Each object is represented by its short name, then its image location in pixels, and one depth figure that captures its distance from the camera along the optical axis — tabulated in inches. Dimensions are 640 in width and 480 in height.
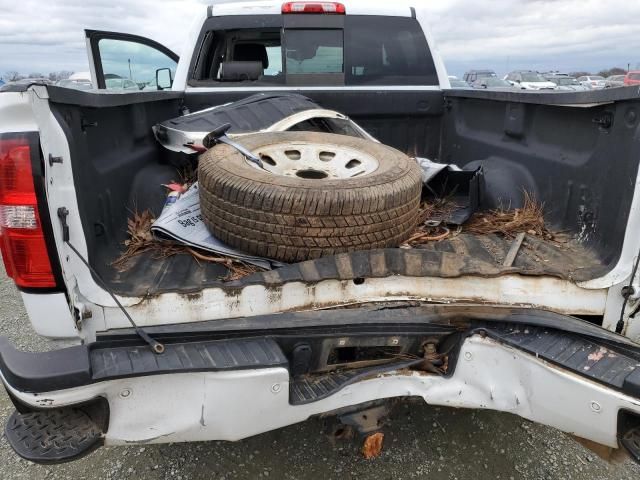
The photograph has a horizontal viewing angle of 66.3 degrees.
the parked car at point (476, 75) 1041.3
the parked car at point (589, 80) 1107.0
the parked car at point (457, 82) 714.2
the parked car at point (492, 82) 847.4
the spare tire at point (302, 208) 68.2
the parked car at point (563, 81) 988.6
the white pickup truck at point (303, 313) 55.8
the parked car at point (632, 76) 888.0
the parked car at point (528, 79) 917.8
